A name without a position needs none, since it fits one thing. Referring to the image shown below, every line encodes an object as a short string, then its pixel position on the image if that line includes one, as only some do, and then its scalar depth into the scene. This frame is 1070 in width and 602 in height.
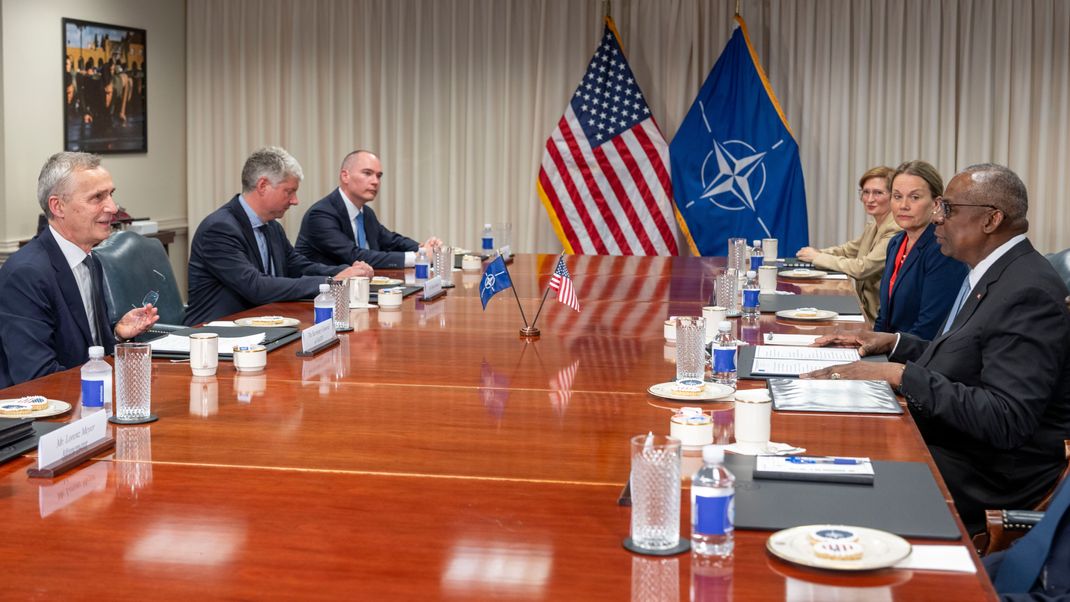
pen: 2.22
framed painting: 7.22
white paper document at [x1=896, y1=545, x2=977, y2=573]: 1.75
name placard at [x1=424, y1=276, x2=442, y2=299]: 4.92
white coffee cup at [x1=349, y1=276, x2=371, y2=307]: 4.69
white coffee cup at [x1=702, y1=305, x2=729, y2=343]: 3.77
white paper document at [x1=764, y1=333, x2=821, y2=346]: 3.83
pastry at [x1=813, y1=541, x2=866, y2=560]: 1.74
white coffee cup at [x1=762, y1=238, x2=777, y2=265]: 6.44
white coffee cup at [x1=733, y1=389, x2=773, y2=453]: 2.39
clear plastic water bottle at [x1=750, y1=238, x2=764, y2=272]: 5.91
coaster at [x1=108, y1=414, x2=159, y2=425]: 2.65
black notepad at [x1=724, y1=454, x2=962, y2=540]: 1.92
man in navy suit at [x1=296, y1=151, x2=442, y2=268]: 6.37
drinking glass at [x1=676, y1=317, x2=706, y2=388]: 3.07
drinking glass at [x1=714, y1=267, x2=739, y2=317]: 4.31
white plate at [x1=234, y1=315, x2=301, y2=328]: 4.16
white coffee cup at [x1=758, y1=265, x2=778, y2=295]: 5.11
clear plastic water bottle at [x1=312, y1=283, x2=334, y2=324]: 3.95
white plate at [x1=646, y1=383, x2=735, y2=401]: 2.88
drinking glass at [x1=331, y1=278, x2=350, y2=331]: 4.04
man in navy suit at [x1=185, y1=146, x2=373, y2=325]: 5.01
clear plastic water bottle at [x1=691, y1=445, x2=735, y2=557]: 1.79
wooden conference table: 1.71
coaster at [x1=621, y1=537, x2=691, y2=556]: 1.82
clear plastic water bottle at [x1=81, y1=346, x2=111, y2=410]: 2.71
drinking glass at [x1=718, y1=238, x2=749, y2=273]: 5.38
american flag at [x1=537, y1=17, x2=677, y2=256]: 8.22
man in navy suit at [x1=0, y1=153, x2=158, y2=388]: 3.54
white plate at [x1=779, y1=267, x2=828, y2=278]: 5.82
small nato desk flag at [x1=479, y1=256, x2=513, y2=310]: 4.26
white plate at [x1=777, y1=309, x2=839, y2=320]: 4.41
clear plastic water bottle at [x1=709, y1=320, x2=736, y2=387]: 3.04
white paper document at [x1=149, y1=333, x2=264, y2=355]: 3.53
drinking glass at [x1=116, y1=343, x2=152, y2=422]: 2.60
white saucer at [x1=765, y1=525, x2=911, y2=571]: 1.72
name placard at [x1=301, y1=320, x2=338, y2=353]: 3.57
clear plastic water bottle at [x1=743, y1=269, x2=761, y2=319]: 4.36
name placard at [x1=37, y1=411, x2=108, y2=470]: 2.21
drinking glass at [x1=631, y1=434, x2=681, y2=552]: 1.82
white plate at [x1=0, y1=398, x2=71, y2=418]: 2.71
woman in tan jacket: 5.86
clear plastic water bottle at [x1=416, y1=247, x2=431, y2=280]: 5.58
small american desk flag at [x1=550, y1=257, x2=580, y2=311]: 4.04
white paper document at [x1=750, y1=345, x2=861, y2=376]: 3.31
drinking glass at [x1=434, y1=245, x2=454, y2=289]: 5.33
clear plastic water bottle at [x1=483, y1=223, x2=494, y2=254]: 7.03
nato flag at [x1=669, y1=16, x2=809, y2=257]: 8.06
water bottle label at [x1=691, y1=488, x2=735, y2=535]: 1.79
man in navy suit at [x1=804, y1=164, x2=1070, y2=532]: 2.90
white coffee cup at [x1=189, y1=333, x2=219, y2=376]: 3.17
